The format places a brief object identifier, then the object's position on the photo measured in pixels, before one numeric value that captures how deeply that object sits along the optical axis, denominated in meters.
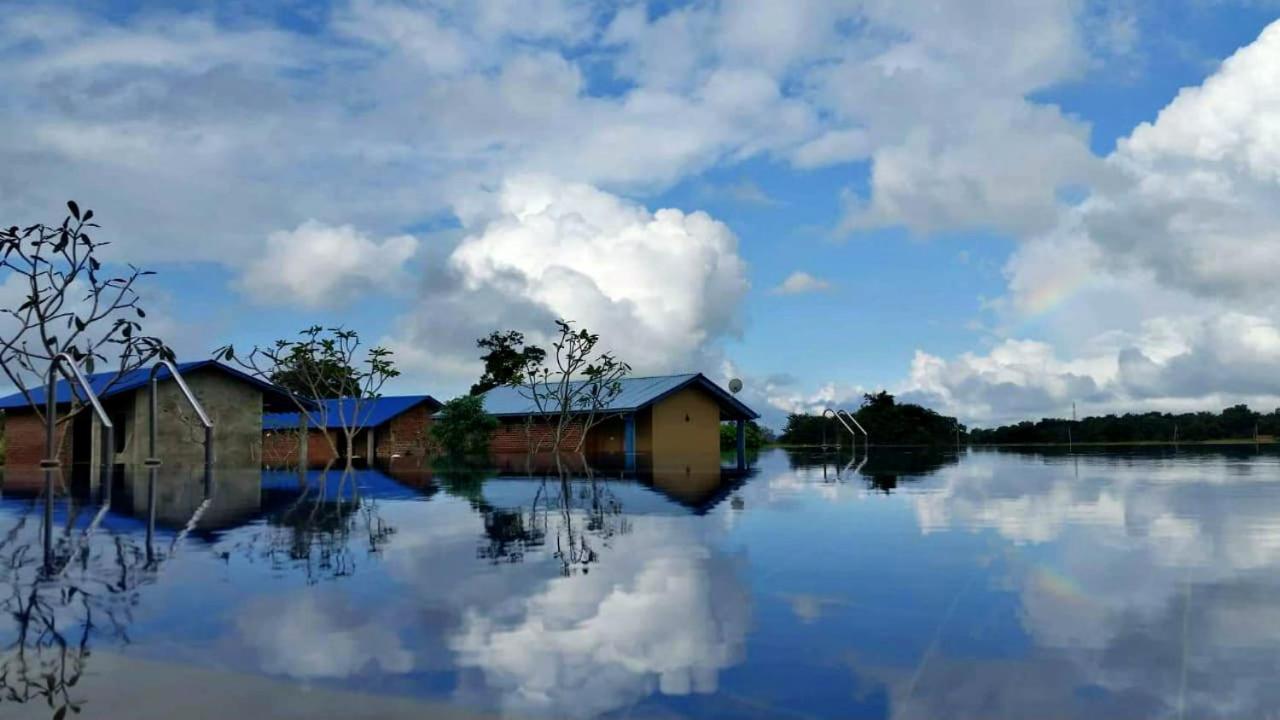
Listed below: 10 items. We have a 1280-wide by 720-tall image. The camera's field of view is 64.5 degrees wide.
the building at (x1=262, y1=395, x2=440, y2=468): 45.72
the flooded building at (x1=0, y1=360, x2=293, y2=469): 31.27
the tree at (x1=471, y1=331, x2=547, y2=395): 65.81
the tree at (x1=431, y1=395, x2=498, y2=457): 42.28
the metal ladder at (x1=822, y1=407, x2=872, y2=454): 51.46
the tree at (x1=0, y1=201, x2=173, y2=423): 25.52
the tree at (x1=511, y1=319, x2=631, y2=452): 40.12
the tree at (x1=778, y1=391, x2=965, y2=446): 61.59
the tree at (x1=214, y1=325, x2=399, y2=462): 36.50
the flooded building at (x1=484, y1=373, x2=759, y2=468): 42.88
